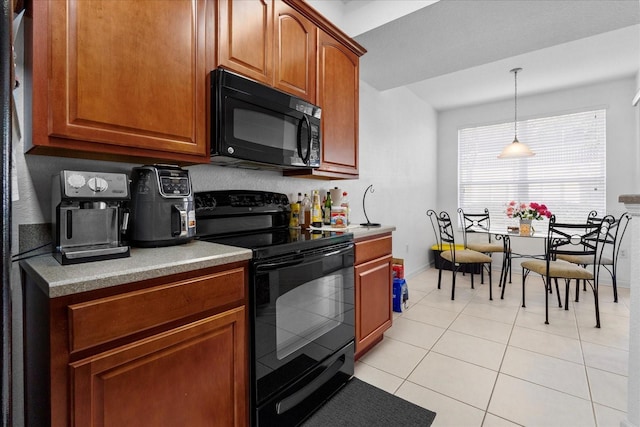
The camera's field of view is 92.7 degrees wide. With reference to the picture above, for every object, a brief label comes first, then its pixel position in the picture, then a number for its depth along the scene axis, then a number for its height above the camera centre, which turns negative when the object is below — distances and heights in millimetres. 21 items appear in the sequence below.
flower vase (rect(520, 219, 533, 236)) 3494 -182
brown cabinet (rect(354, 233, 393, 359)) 2056 -569
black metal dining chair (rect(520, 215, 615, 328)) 2748 -526
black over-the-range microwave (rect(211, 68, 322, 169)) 1491 +481
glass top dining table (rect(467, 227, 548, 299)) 3377 -263
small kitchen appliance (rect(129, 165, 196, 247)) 1319 +17
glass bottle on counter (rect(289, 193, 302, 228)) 2287 -33
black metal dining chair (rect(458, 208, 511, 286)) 3711 -452
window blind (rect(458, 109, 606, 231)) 4250 +672
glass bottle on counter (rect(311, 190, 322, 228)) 2324 -11
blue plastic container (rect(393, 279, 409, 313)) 3010 -822
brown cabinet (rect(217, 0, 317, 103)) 1555 +960
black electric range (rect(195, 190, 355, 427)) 1335 -465
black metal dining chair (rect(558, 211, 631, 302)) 3273 -541
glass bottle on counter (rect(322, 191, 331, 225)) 2590 -4
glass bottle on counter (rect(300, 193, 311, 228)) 2324 -11
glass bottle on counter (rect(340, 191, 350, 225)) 2494 +47
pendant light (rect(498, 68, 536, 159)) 3863 +777
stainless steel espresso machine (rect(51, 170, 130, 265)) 1038 -12
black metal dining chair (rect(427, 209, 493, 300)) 3443 -520
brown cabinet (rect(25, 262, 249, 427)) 848 -459
